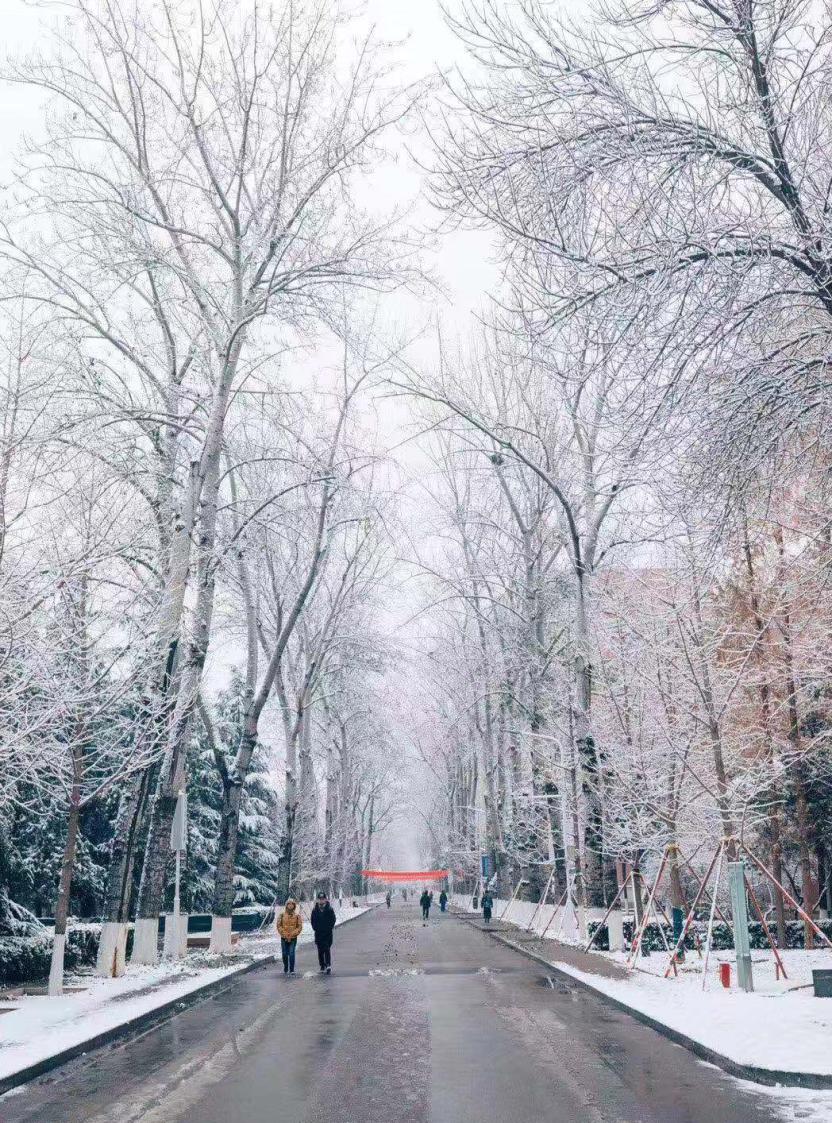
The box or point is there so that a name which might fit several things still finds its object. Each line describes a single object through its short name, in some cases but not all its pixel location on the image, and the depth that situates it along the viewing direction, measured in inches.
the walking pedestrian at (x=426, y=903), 2110.6
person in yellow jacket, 824.3
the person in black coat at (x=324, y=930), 839.1
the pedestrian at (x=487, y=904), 1846.7
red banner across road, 4271.7
